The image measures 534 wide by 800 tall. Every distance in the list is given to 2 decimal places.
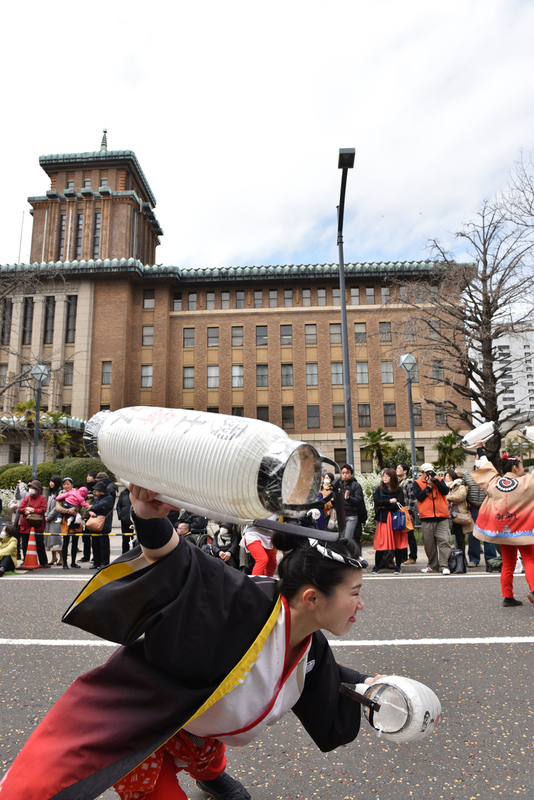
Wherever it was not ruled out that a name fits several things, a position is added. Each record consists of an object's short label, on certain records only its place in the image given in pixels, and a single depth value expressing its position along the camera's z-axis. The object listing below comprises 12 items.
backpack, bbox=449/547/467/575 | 9.13
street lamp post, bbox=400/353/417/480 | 15.67
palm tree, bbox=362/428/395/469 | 26.22
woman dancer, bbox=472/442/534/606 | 5.95
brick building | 42.06
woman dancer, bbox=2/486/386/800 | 1.58
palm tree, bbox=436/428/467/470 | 26.42
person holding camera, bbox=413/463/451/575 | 9.41
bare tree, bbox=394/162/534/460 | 20.84
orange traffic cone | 10.45
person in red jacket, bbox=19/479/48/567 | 10.48
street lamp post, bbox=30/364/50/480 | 17.42
